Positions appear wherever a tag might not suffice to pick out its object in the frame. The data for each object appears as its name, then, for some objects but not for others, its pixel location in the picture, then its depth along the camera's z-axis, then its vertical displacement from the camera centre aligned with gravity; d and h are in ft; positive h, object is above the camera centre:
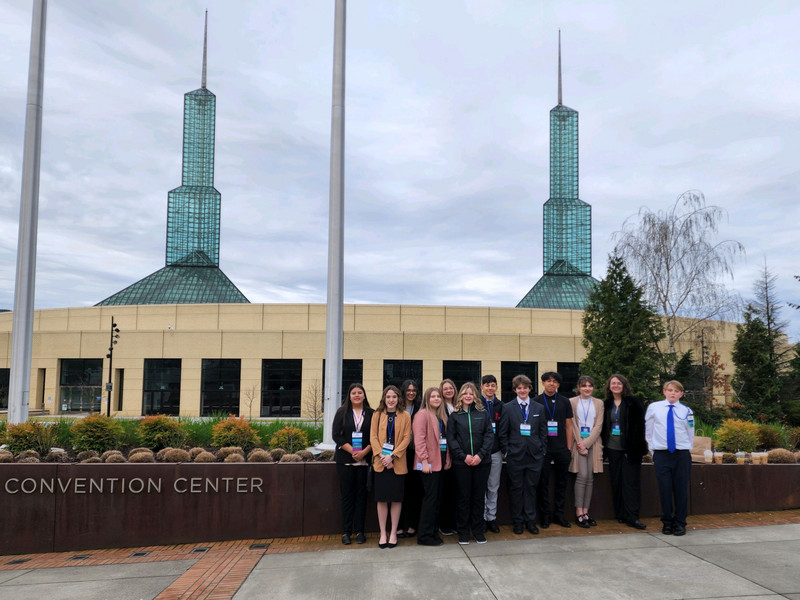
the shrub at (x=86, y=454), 28.19 -4.71
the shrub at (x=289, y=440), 31.76 -4.38
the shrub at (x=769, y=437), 35.24 -4.38
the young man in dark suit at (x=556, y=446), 24.98 -3.55
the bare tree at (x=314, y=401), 115.34 -8.42
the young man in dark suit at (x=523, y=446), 24.17 -3.49
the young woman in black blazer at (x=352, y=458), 23.81 -3.98
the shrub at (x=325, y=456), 29.35 -4.84
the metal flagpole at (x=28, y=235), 41.37 +8.52
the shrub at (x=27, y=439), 30.45 -4.30
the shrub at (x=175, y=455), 27.17 -4.48
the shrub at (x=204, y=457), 27.45 -4.62
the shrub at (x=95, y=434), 30.50 -4.05
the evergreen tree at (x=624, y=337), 57.00 +2.52
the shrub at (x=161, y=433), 31.94 -4.12
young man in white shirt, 23.77 -3.59
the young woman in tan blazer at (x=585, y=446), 25.27 -3.62
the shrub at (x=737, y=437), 32.94 -4.14
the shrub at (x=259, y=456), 27.68 -4.60
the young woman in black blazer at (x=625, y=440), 25.12 -3.32
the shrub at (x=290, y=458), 27.14 -4.56
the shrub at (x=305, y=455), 28.63 -4.67
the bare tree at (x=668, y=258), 83.41 +14.90
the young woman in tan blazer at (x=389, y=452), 22.71 -3.57
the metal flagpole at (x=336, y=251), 37.91 +7.12
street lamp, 117.36 +2.67
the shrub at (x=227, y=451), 28.45 -4.54
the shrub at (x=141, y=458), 27.02 -4.61
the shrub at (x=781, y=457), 30.40 -4.77
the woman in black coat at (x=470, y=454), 22.94 -3.59
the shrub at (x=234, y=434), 32.50 -4.22
